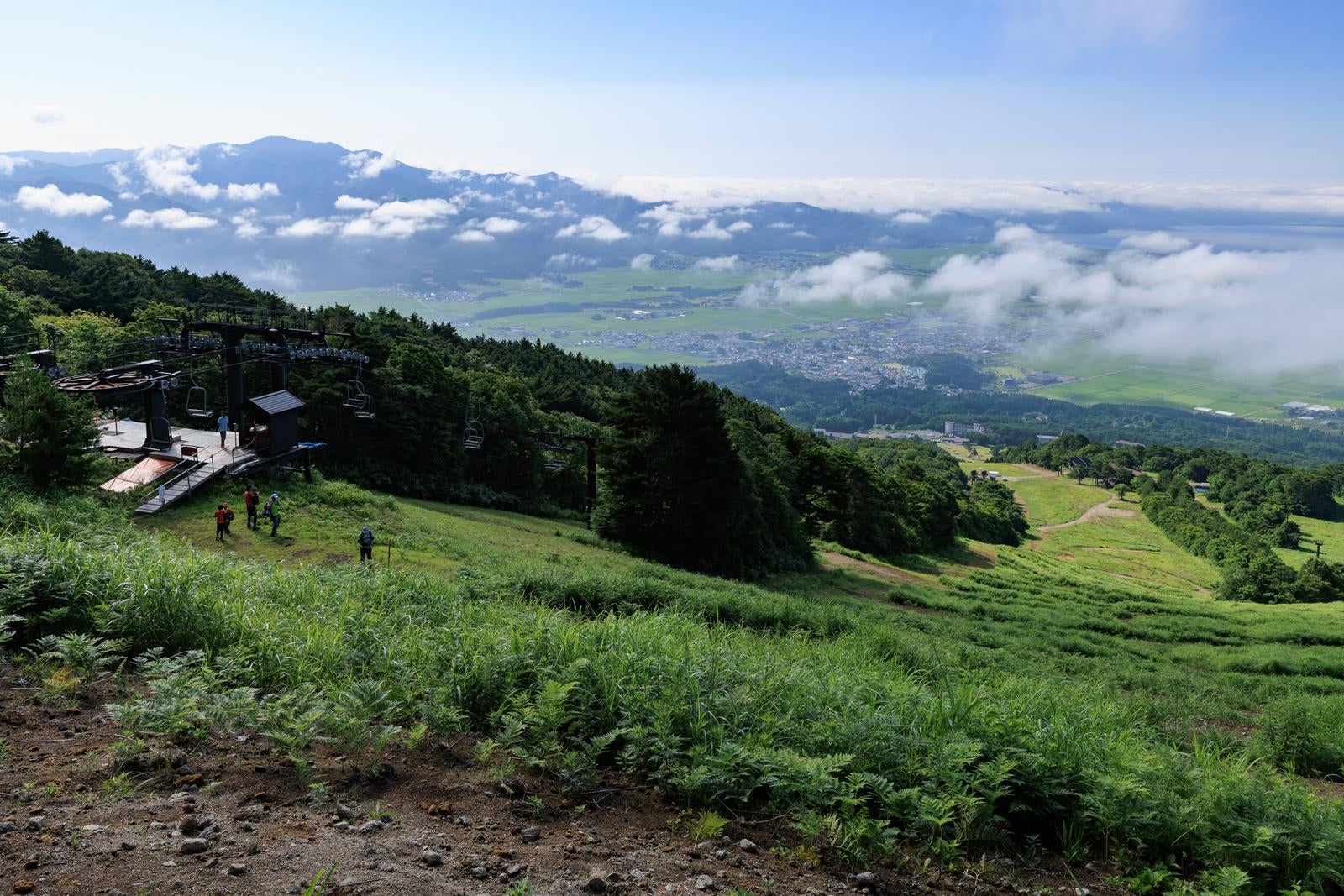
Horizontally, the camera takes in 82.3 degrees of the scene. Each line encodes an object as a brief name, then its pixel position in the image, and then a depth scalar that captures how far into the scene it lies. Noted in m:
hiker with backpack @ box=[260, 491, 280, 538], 21.53
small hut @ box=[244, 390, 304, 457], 27.11
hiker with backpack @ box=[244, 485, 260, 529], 21.80
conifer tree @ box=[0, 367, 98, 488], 19.73
